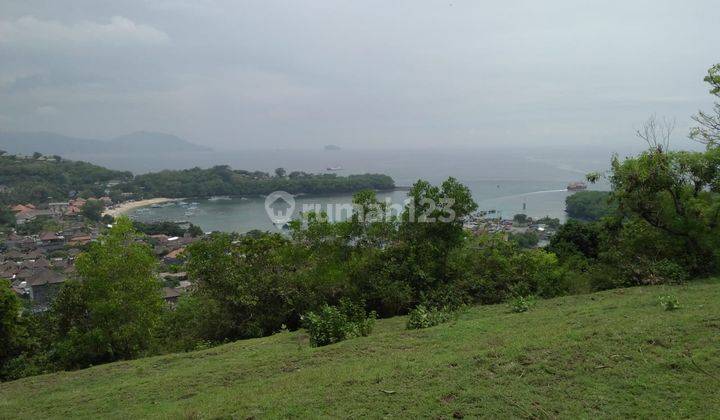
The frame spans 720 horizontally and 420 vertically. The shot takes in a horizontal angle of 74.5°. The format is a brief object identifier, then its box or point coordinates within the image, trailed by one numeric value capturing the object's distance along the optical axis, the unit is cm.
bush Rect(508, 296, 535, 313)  781
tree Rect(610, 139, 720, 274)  956
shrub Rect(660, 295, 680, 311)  586
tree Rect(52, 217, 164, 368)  949
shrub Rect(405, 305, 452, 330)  745
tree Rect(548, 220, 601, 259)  1585
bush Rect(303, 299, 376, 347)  712
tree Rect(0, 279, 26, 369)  947
